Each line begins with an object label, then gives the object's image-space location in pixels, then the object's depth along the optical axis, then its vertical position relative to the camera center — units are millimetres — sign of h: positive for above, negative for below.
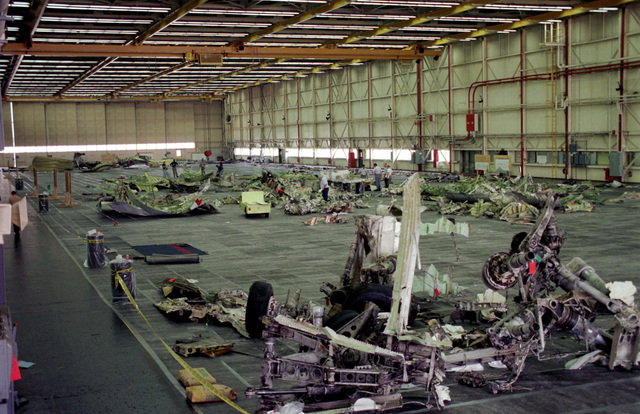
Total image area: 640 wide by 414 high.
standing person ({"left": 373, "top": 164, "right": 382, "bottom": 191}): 33531 -517
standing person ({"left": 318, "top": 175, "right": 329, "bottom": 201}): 28219 -973
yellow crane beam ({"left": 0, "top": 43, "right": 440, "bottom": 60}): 33844 +6963
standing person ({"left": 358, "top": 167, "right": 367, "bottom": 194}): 32844 -1165
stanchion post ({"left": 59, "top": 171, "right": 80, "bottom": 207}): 29953 -1218
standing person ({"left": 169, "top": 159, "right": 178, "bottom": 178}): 43938 +118
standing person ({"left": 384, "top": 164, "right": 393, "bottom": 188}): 35000 -656
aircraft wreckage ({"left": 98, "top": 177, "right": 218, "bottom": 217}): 24844 -1442
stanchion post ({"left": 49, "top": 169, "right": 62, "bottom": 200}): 33700 -1295
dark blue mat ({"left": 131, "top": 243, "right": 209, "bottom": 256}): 16516 -2155
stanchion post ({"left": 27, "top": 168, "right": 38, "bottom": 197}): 35397 -1211
